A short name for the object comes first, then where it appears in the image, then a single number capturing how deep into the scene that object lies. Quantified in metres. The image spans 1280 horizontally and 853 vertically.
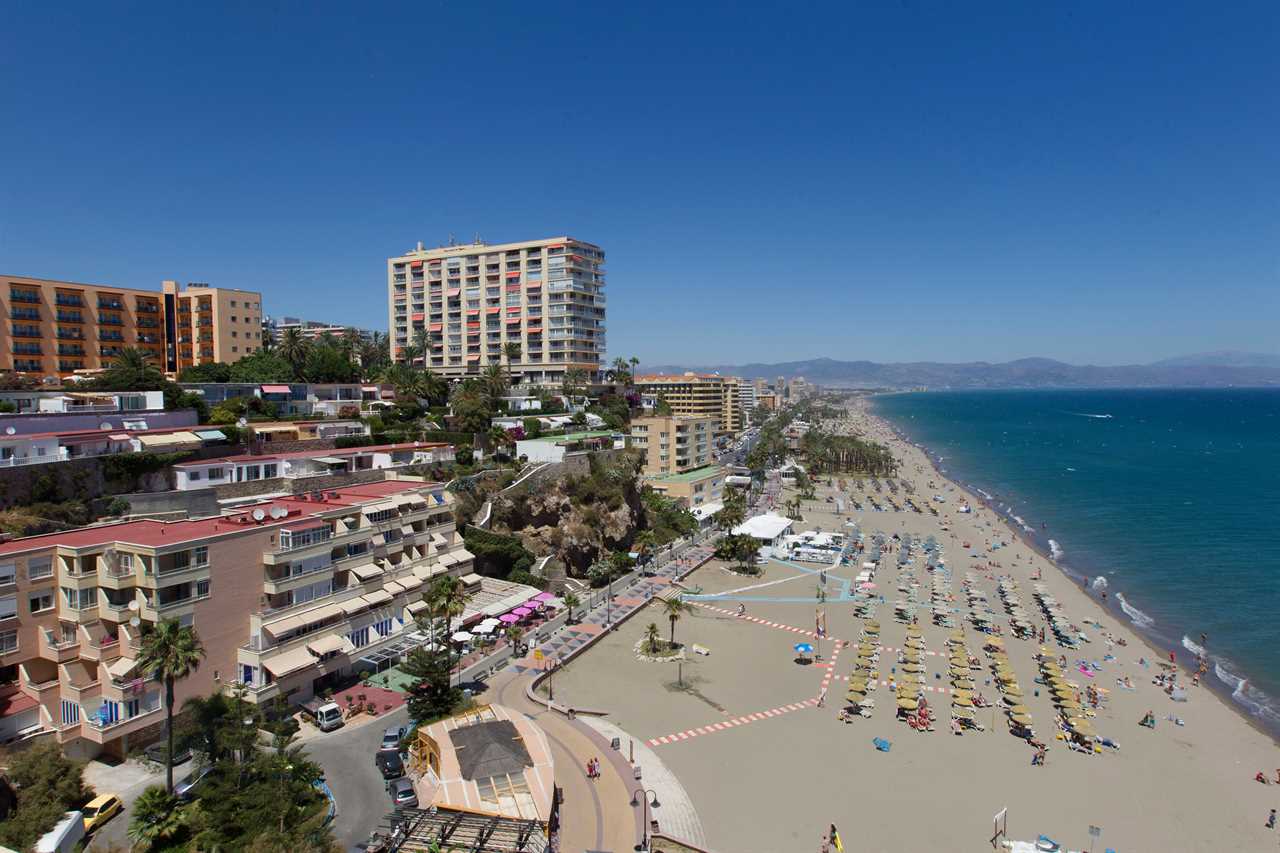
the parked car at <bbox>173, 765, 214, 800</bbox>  23.53
